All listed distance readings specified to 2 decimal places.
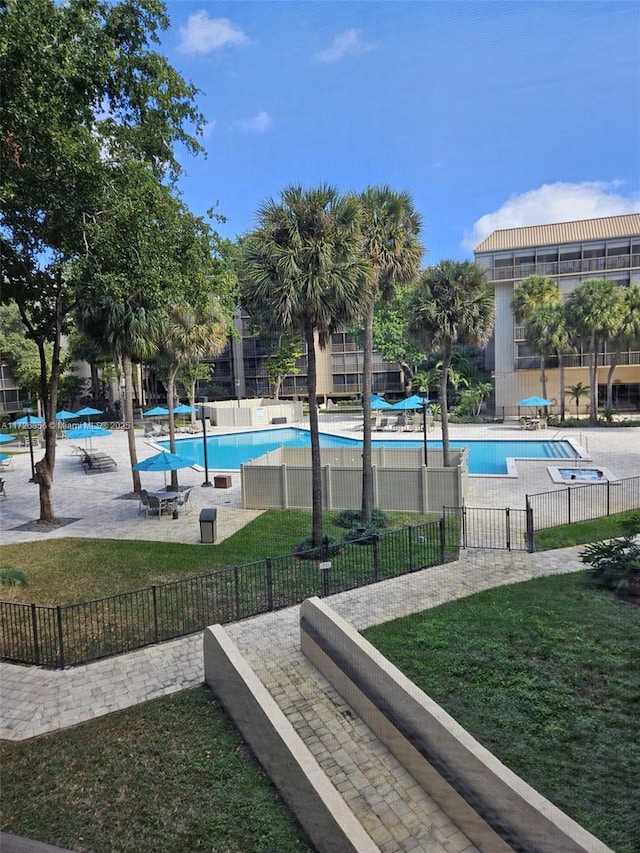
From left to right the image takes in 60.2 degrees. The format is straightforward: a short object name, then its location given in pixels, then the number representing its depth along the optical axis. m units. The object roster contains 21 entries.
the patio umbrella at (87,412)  27.62
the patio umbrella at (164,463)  13.04
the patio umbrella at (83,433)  20.17
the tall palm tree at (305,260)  9.18
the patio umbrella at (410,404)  24.95
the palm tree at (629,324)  29.42
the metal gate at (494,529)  9.85
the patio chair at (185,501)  13.66
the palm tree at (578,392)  33.53
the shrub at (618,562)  7.33
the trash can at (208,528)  10.91
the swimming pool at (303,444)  21.80
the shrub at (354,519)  11.68
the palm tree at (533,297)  32.81
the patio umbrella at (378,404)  30.19
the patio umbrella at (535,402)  30.39
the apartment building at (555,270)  34.66
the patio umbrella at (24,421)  27.58
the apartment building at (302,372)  48.97
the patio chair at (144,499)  13.31
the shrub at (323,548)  9.33
